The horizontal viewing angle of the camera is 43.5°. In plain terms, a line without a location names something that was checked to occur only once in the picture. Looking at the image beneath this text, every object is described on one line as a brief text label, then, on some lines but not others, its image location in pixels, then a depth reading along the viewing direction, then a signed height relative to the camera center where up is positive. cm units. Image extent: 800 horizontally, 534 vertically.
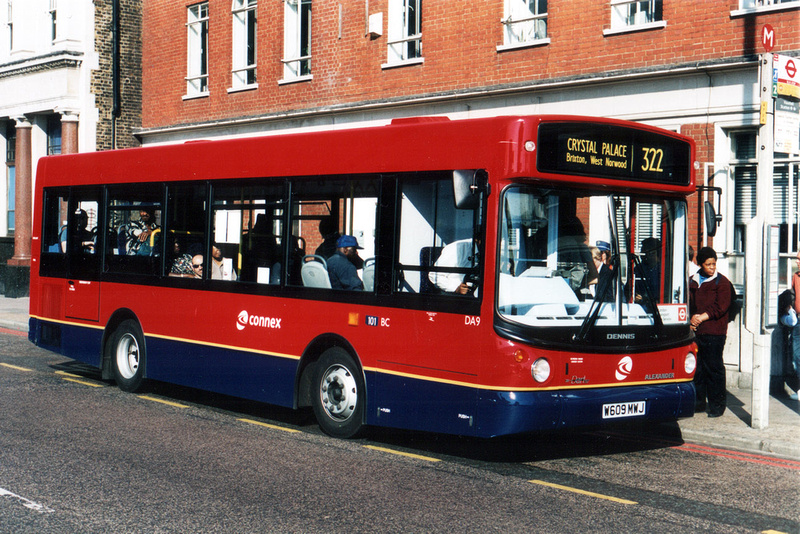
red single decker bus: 765 -13
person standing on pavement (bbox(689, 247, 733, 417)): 1064 -65
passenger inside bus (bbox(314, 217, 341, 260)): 903 +19
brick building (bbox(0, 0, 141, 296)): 2616 +456
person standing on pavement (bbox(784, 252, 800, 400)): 1179 -85
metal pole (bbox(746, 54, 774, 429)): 990 +4
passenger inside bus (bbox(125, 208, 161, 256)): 1136 +24
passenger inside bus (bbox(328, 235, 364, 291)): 886 -5
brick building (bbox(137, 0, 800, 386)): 1354 +329
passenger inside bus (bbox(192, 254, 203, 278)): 1068 -9
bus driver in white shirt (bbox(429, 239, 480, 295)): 781 -3
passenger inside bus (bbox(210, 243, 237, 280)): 1032 -10
